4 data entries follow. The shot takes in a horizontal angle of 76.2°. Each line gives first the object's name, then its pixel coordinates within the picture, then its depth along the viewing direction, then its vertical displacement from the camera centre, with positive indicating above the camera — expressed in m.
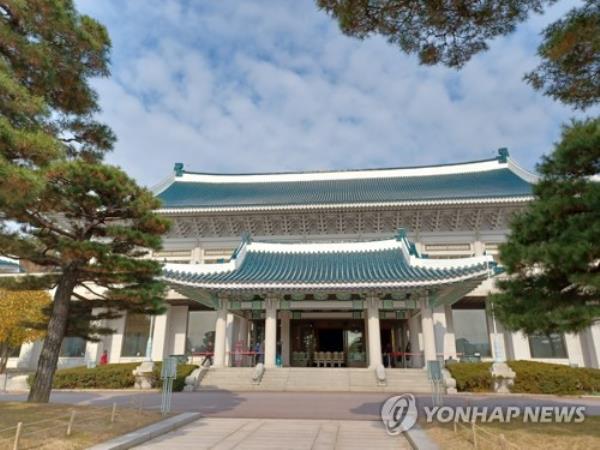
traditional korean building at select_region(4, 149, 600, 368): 16.09 +2.45
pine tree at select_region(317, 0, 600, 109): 5.35 +4.98
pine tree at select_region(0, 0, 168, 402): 6.19 +2.88
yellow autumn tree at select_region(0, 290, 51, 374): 18.95 +1.25
